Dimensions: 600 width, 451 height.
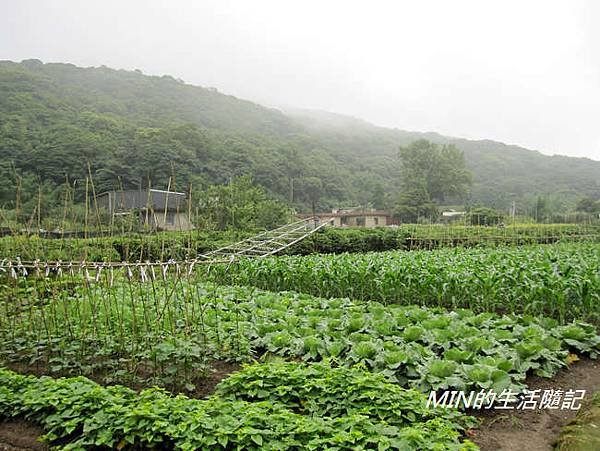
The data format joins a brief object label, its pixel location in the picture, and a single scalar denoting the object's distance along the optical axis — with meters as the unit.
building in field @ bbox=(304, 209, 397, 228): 41.22
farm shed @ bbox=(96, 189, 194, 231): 25.80
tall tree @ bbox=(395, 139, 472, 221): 64.94
